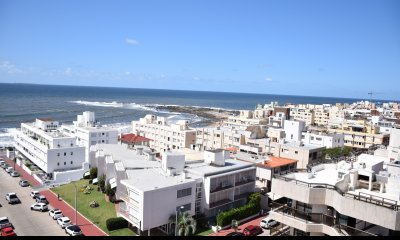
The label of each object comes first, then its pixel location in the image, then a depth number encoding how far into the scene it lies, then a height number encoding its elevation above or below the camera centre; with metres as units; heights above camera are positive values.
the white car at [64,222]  32.69 -12.27
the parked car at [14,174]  51.10 -12.47
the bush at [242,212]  33.31 -11.22
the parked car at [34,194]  41.19 -12.32
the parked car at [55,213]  34.75 -12.26
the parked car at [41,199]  39.25 -12.33
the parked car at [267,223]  34.03 -11.95
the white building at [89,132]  59.28 -7.16
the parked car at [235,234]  30.53 -11.83
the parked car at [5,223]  31.62 -12.26
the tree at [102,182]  42.41 -10.84
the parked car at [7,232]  30.05 -12.28
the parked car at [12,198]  39.26 -12.35
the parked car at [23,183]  46.40 -12.49
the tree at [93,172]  48.41 -11.07
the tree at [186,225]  29.11 -10.82
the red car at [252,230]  32.03 -12.07
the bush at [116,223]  31.66 -11.78
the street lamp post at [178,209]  31.24 -10.10
